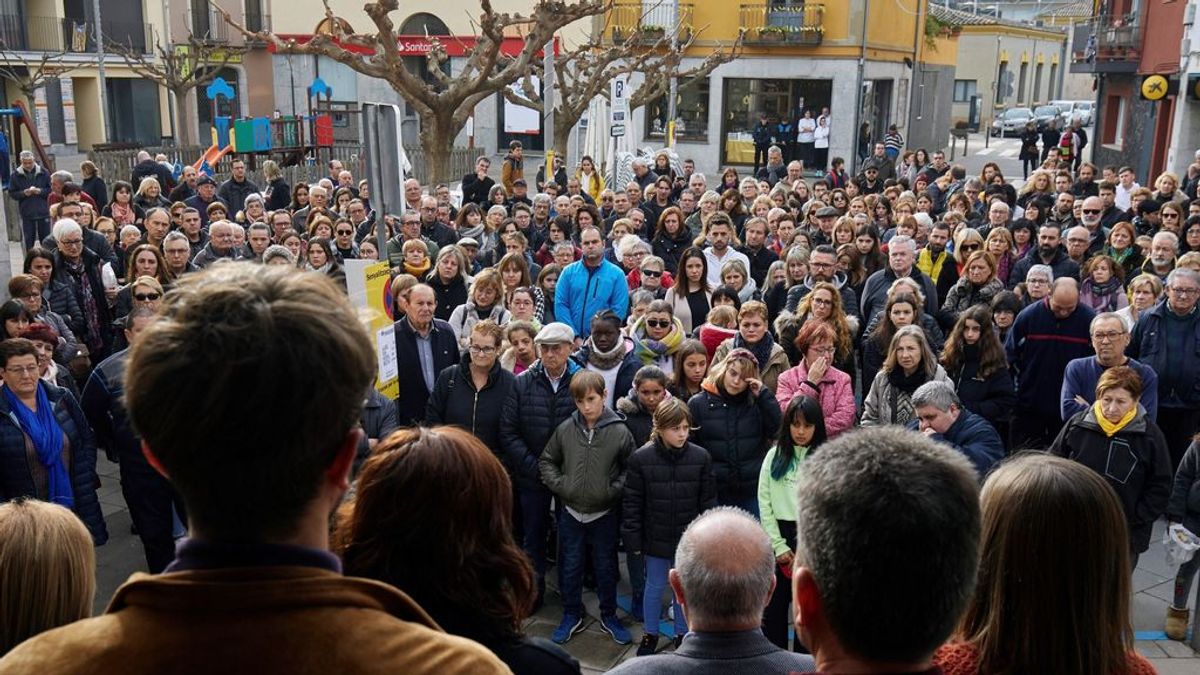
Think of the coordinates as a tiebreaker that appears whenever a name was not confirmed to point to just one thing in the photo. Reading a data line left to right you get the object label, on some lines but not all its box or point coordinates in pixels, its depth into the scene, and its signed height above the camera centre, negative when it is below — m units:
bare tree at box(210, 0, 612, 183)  15.91 +0.71
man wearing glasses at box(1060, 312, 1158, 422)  6.79 -1.58
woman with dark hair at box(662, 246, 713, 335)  9.16 -1.49
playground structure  25.31 -0.71
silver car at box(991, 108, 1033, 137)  49.69 -0.16
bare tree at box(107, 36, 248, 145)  35.84 +1.55
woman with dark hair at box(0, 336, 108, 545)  5.88 -1.80
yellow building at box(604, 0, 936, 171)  33.19 +1.42
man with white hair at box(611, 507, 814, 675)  3.08 -1.43
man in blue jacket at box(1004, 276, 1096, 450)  7.92 -1.69
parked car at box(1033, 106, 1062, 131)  44.27 +0.21
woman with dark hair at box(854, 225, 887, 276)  10.37 -1.25
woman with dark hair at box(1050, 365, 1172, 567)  6.05 -1.82
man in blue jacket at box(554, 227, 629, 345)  9.33 -1.49
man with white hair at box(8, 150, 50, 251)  16.30 -1.34
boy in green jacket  6.39 -2.16
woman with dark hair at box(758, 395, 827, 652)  5.89 -2.02
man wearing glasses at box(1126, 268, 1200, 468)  7.68 -1.60
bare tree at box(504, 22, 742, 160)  22.06 +0.81
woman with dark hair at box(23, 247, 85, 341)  8.99 -1.50
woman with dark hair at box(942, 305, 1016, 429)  7.49 -1.70
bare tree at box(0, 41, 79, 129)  33.97 +1.28
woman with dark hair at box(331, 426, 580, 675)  2.67 -1.06
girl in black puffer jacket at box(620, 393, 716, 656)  6.08 -2.09
